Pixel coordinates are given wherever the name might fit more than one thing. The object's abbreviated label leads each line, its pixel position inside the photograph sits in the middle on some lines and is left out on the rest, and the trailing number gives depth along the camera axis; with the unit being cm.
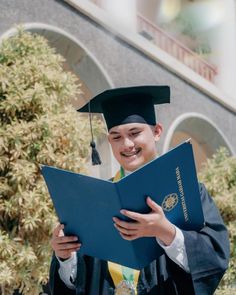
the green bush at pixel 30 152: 510
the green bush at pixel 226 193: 748
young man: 228
